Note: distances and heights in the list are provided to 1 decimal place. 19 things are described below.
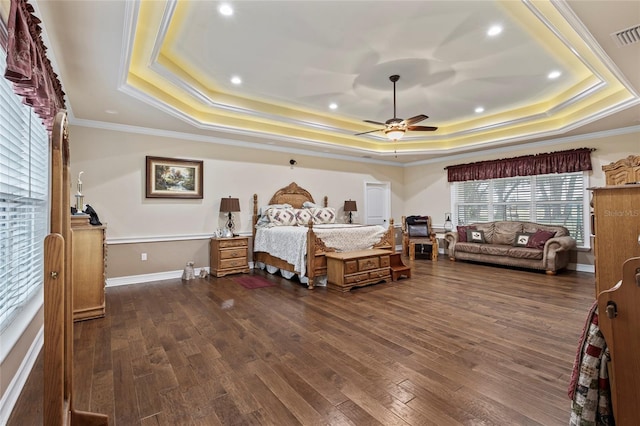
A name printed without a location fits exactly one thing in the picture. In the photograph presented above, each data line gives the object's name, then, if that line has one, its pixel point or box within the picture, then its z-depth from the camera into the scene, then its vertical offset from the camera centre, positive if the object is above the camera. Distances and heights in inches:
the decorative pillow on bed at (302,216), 234.7 -1.5
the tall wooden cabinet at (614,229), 100.7 -5.6
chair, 278.4 -19.5
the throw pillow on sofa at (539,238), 215.9 -18.3
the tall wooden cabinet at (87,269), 125.8 -22.5
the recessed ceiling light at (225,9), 106.2 +72.3
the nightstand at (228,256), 203.0 -28.1
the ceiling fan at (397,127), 163.9 +49.2
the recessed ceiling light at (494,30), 119.9 +72.6
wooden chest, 167.2 -31.3
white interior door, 310.7 +11.3
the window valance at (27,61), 57.5 +31.7
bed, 178.1 -14.5
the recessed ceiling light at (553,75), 161.0 +73.9
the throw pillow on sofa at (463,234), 266.2 -18.0
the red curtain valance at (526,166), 218.8 +38.2
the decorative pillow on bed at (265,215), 227.5 -0.6
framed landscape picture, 194.4 +24.4
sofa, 208.2 -23.7
